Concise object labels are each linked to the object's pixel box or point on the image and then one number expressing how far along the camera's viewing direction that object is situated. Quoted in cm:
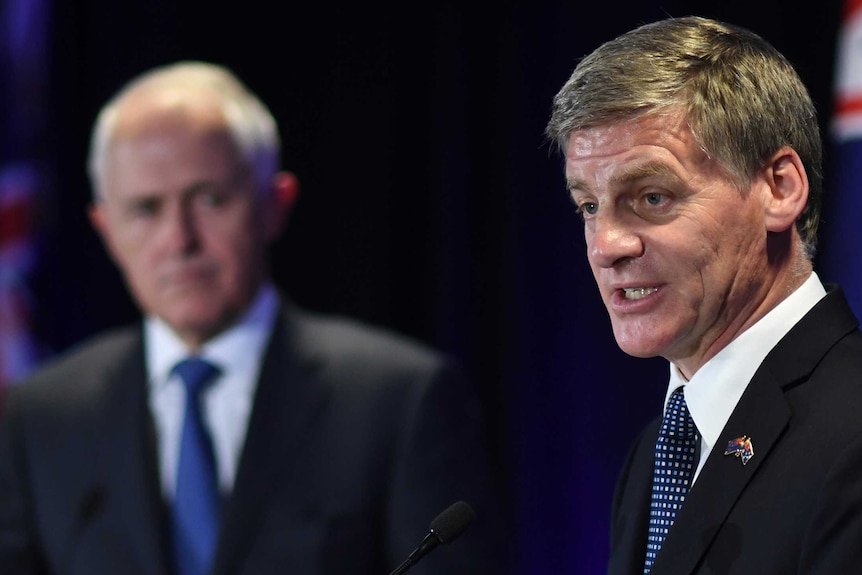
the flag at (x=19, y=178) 839
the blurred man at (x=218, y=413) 565
